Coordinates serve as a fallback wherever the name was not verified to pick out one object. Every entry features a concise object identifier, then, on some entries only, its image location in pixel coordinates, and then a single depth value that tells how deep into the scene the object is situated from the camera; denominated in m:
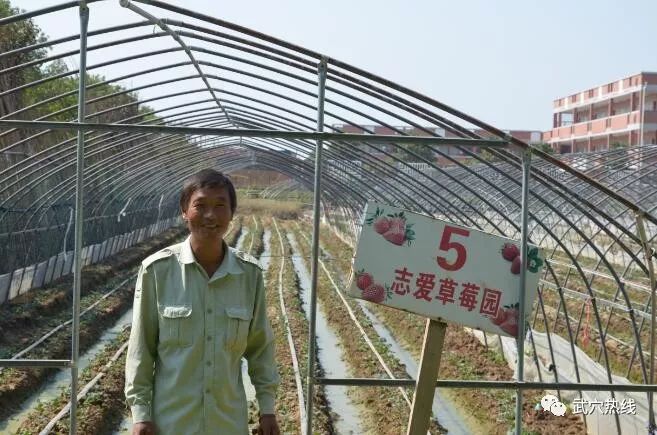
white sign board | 3.87
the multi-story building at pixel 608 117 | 41.91
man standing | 3.20
